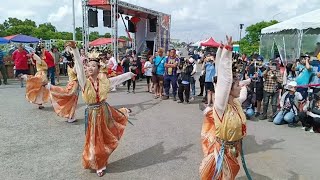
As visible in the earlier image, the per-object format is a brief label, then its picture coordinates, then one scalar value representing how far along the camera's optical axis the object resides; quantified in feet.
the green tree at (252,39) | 64.89
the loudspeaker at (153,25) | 44.71
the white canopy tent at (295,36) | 30.20
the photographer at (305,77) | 18.65
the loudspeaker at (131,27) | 45.99
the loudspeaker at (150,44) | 46.47
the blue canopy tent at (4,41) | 55.00
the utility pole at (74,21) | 43.26
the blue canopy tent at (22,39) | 53.77
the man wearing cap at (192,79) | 24.51
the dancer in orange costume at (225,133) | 7.25
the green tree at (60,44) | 67.67
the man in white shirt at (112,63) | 29.79
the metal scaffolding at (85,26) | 34.16
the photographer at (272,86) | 18.83
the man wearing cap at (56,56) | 35.73
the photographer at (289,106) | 17.74
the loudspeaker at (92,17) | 34.76
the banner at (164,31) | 45.09
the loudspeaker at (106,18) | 35.98
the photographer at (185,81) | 23.78
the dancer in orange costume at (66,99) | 17.75
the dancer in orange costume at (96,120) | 10.40
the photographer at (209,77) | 22.15
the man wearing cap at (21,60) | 29.30
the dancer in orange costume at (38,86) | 20.21
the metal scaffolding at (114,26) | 33.23
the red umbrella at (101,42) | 68.36
